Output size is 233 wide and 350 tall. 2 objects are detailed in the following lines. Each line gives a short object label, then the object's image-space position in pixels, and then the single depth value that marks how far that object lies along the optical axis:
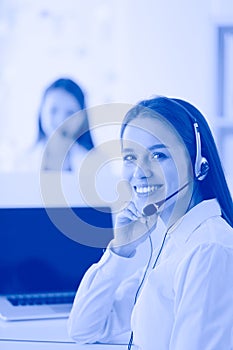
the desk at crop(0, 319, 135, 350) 2.06
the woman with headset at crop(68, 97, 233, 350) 1.75
